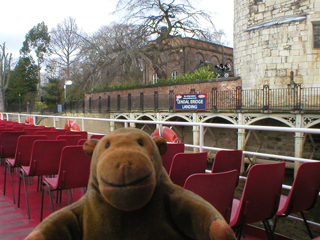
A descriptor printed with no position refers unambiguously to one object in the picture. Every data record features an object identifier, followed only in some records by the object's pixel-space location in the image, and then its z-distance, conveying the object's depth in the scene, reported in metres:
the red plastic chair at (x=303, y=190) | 2.53
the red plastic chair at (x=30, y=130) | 5.60
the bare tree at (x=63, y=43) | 42.72
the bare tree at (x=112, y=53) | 22.97
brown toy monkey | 1.20
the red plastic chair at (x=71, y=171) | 3.15
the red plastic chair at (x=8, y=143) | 4.44
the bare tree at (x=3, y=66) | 39.94
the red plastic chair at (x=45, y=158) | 3.48
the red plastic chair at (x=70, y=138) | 4.37
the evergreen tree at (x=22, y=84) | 48.09
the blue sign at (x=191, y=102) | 19.34
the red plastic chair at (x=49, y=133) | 5.23
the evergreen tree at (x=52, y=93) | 43.69
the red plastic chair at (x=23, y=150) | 3.88
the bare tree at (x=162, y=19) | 23.06
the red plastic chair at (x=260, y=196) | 2.29
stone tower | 18.22
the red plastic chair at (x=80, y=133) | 5.28
